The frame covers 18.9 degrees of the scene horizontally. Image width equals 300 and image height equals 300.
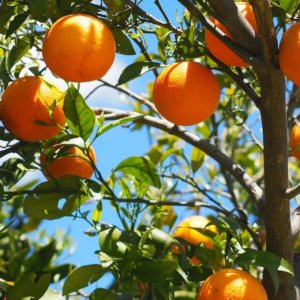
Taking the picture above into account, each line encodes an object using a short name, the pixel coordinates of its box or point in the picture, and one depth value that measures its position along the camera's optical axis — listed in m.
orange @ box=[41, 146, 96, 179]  1.11
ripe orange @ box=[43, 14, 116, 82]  0.93
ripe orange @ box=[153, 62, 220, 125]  0.99
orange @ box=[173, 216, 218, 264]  1.26
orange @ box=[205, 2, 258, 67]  0.98
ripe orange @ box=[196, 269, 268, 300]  0.97
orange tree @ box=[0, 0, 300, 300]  0.94
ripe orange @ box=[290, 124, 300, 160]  1.24
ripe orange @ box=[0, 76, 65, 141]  1.04
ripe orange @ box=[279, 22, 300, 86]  0.90
